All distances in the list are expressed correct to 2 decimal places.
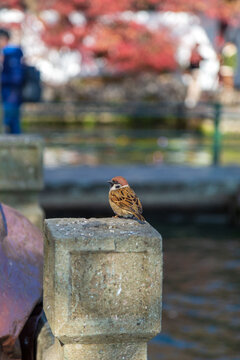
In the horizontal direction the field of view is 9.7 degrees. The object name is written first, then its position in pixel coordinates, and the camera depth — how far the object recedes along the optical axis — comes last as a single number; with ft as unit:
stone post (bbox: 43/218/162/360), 18.02
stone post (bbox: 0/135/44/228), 38.71
